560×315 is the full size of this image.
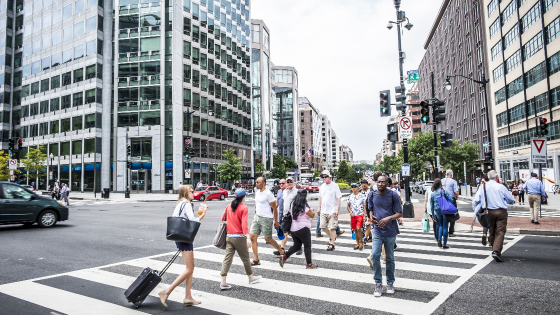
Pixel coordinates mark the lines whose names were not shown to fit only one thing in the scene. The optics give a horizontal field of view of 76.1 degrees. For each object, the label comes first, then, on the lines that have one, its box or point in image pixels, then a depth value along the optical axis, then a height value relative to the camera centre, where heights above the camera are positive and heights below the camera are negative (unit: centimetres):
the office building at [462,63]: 5653 +2020
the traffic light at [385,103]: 1465 +297
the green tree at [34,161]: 4416 +280
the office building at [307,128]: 14388 +2006
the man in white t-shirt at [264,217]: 767 -85
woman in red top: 597 -92
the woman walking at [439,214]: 924 -105
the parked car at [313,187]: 4573 -135
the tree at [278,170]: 7588 +166
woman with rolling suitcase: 520 -112
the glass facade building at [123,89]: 4653 +1275
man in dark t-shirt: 562 -84
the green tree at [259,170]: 6084 +148
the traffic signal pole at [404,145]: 1510 +123
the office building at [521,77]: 3438 +1059
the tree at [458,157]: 4759 +223
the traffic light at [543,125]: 1969 +255
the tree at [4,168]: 4590 +214
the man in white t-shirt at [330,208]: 924 -82
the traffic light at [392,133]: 1538 +181
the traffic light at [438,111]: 1539 +270
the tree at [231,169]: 4959 +136
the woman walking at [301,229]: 738 -107
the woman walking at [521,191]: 2322 -130
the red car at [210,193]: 3338 -132
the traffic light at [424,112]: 1497 +264
